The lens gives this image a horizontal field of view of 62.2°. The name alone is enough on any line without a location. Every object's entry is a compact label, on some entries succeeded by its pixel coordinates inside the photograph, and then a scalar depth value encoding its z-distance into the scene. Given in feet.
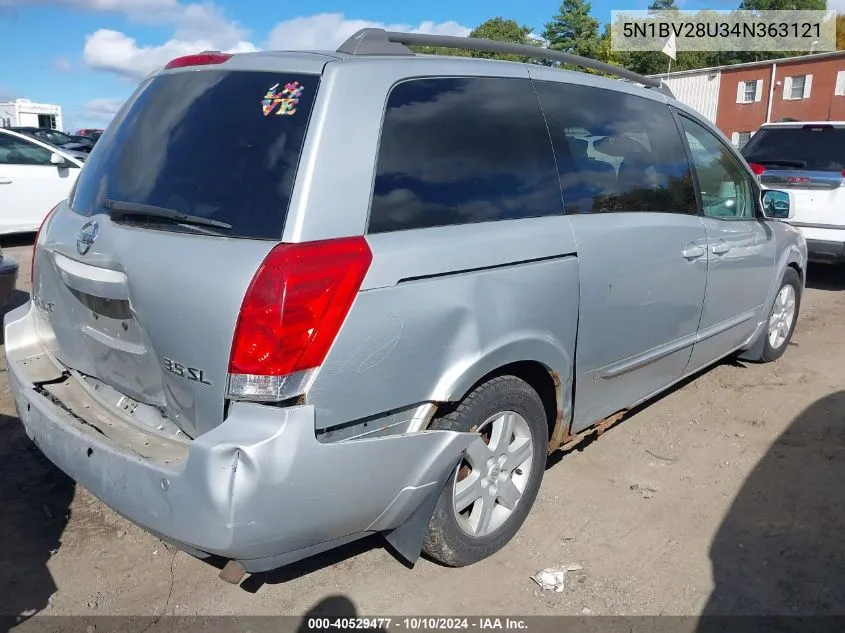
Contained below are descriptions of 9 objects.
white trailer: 107.86
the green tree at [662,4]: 236.02
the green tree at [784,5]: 203.21
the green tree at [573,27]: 190.18
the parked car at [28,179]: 31.12
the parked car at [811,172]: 23.81
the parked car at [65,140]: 62.06
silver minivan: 6.62
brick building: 97.55
